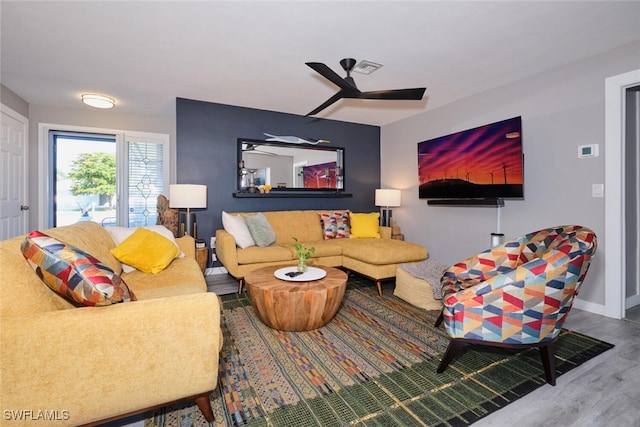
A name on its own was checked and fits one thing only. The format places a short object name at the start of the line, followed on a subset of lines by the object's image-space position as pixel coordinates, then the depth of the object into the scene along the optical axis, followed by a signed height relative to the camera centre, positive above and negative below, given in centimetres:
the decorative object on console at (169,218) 403 -7
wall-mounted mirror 452 +73
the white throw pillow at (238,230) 366 -21
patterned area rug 152 -98
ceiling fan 268 +109
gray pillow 380 -23
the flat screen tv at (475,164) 328 +60
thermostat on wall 281 +58
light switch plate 278 +21
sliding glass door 482 +61
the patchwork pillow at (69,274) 125 -26
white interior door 360 +47
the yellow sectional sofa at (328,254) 344 -48
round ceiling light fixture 387 +145
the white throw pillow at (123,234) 255 -20
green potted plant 264 -38
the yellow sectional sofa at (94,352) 108 -54
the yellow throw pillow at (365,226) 447 -20
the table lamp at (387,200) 488 +20
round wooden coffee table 228 -67
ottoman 291 -72
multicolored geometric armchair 167 -52
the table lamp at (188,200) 367 +15
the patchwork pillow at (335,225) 449 -19
